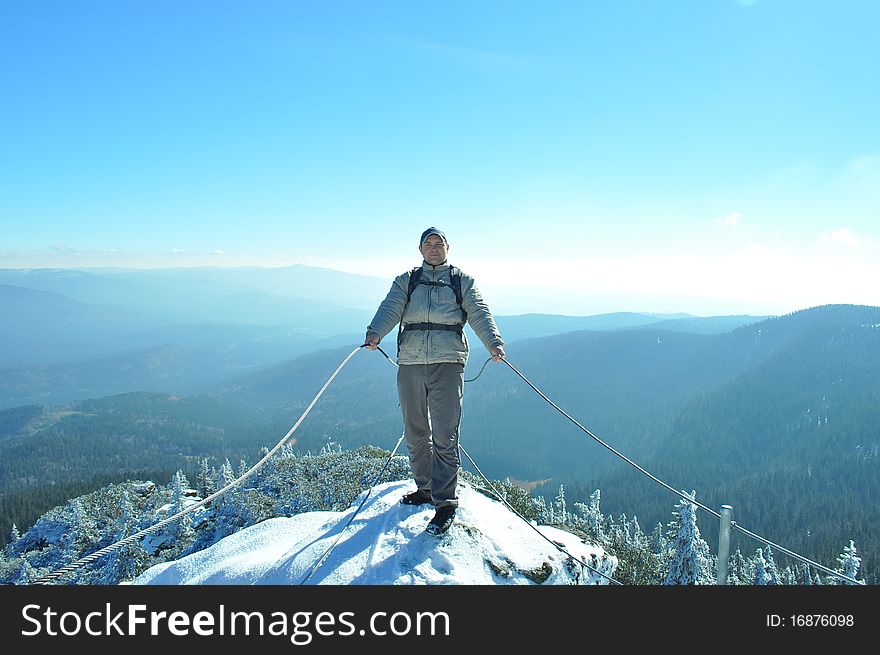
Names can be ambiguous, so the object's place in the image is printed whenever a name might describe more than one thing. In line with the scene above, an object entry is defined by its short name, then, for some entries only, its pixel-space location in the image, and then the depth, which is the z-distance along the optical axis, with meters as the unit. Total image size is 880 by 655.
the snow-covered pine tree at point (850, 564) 29.45
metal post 6.14
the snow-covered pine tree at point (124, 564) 26.97
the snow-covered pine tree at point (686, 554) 21.78
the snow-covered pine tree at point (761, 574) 36.23
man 7.35
